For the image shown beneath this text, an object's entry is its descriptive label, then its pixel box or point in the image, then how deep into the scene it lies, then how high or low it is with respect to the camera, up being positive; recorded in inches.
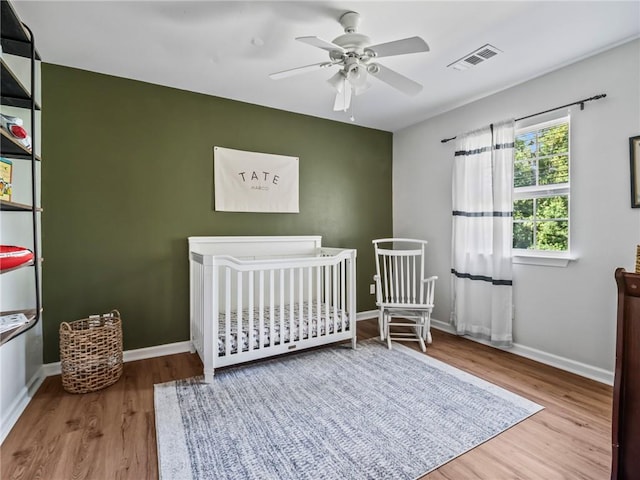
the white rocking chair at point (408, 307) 118.3 -27.3
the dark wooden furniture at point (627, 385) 46.0 -22.1
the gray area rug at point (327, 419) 59.2 -42.5
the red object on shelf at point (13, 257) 46.3 -3.2
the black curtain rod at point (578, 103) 91.0 +41.0
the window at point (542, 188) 102.3 +16.7
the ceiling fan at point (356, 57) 68.7 +41.7
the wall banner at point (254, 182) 122.0 +22.3
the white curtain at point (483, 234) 112.9 +1.0
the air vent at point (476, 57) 90.2 +53.7
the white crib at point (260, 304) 92.0 -23.8
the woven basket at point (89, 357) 85.4 -33.6
